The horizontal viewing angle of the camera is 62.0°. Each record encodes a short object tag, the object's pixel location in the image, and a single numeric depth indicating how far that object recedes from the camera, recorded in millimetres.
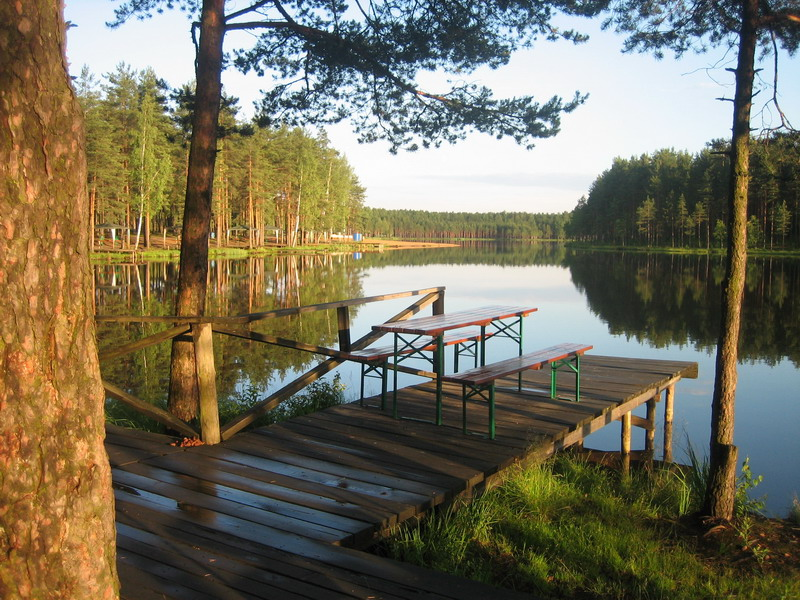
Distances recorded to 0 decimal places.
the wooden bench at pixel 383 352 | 6215
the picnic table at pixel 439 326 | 6126
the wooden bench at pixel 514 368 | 5457
